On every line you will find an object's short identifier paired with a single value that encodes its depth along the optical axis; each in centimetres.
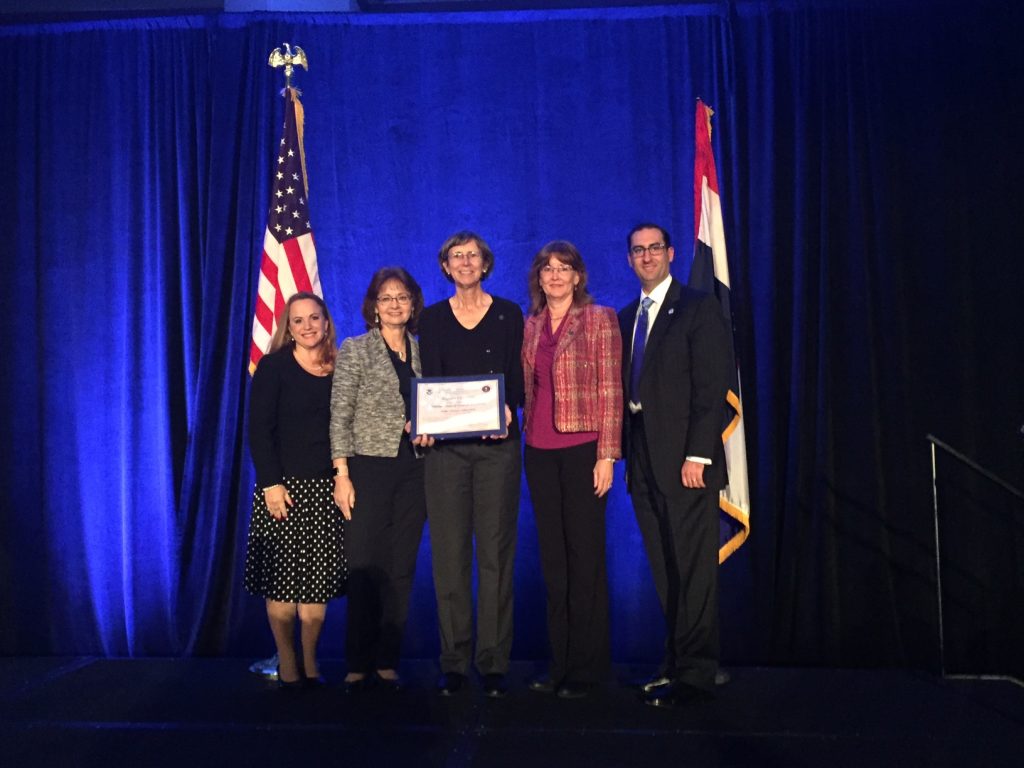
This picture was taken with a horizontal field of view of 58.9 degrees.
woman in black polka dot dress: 337
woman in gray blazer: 337
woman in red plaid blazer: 326
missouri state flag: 387
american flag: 419
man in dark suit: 325
